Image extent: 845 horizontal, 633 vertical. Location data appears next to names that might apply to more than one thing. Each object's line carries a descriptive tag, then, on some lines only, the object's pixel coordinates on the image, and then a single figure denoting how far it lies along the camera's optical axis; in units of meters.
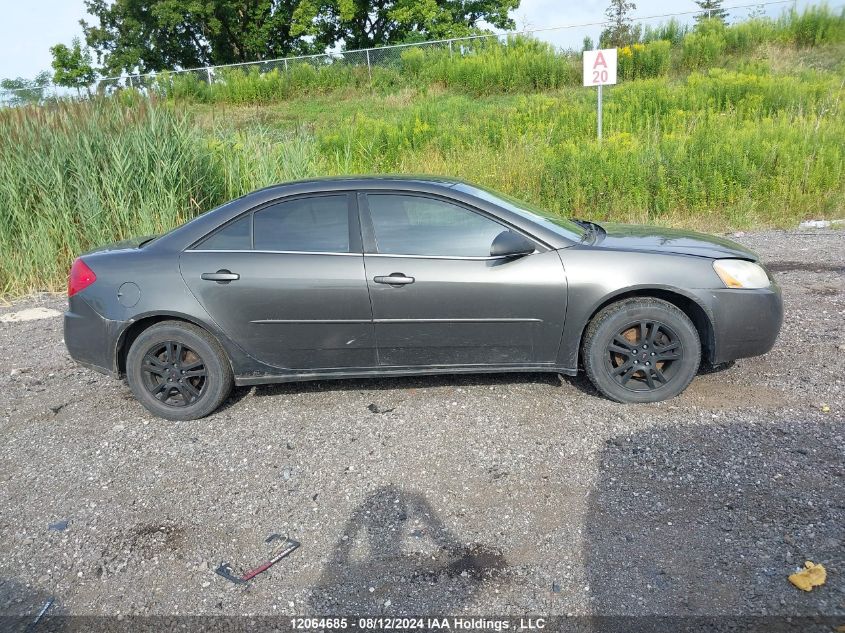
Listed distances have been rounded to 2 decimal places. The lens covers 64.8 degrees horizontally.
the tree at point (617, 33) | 22.64
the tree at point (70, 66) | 45.25
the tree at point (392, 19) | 37.19
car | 4.23
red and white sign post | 12.44
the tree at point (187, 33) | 41.12
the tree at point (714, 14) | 21.86
